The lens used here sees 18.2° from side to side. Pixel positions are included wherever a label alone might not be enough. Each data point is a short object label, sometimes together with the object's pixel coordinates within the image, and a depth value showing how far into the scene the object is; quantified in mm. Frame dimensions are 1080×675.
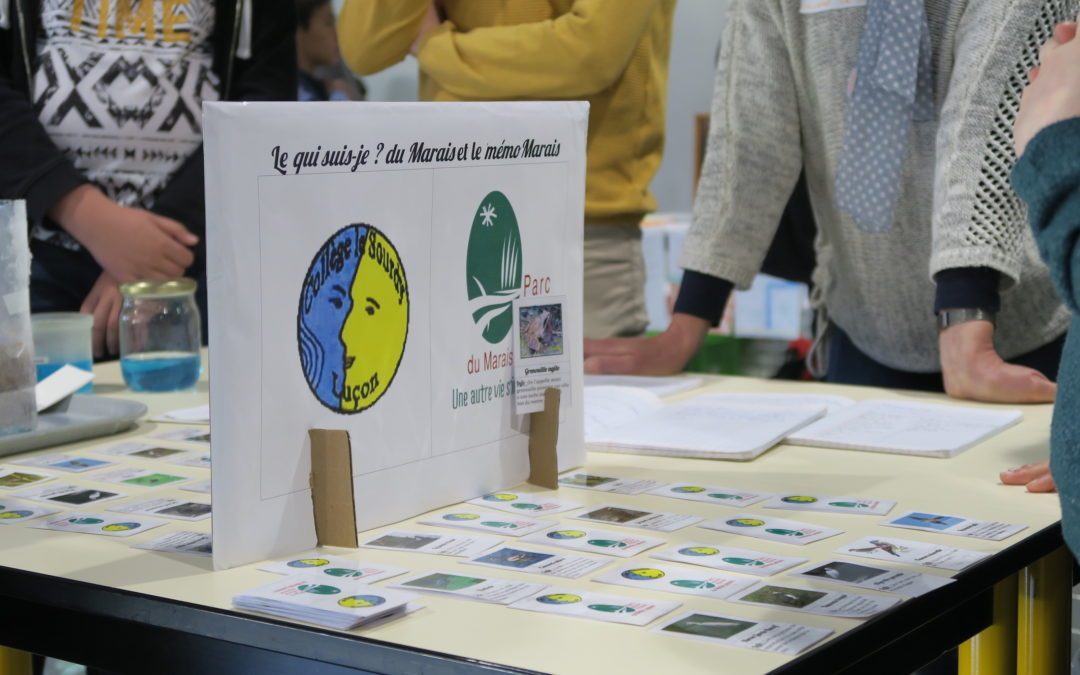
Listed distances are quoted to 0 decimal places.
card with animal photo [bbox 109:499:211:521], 2256
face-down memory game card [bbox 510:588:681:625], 2022
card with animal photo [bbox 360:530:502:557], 2163
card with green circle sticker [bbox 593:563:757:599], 2071
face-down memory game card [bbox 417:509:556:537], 2212
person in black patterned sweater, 2995
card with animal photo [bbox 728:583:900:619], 2025
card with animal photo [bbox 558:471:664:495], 2322
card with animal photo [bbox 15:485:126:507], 2298
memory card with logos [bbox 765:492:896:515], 2249
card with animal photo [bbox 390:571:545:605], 2065
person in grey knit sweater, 2648
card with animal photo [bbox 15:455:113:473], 2407
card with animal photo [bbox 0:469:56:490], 2349
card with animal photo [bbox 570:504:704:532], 2210
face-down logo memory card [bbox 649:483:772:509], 2277
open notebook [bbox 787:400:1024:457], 2440
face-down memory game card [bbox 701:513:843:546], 2178
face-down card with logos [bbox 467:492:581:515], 2266
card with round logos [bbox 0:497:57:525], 2246
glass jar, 2725
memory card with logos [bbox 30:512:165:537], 2214
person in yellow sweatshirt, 3031
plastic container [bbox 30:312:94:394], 2723
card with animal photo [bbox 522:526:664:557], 2153
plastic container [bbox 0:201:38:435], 2405
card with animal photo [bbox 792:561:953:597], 2061
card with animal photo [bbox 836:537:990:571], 2112
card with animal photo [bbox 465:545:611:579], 2114
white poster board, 2138
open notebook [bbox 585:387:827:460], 2442
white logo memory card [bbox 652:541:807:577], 2107
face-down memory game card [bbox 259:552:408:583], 2108
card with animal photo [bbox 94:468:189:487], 2360
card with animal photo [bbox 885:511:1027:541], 2180
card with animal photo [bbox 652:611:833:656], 1977
